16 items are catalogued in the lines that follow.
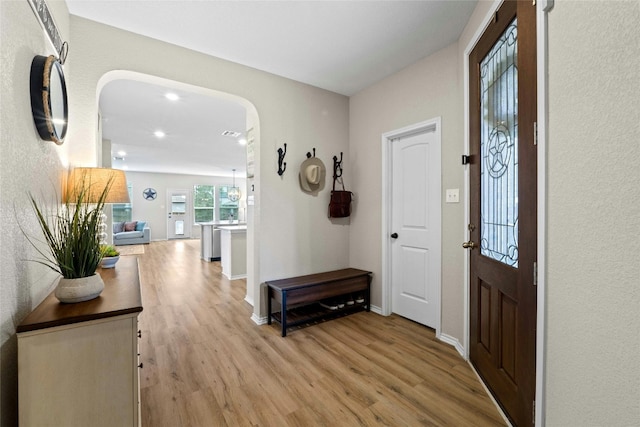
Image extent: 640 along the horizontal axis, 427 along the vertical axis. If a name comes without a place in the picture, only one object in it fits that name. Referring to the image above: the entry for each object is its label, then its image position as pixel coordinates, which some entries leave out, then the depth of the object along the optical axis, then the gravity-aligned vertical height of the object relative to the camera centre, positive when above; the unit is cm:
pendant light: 916 +52
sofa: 849 -76
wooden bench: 269 -88
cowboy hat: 310 +41
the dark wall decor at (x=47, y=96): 124 +56
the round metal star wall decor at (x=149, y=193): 1006 +62
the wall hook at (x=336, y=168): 341 +52
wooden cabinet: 99 -61
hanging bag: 330 +9
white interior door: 266 -19
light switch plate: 232 +12
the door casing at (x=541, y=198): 114 +5
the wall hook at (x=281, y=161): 297 +53
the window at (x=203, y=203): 1106 +27
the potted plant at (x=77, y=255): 121 -21
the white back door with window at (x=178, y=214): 1053 -19
